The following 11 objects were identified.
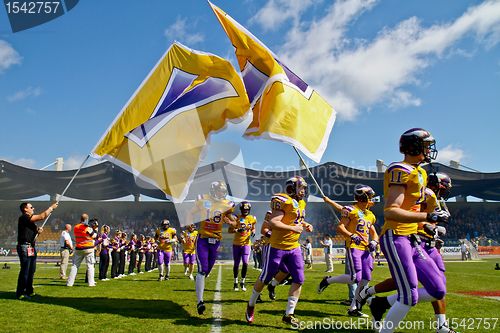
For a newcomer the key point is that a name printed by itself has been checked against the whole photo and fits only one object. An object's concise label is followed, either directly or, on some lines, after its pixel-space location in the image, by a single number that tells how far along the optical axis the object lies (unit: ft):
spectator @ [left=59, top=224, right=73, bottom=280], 54.19
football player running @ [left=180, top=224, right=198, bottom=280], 59.41
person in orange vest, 41.73
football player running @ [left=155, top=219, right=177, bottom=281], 54.70
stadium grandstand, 126.93
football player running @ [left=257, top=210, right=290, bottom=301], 29.14
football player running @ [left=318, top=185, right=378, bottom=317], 27.71
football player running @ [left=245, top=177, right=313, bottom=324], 22.59
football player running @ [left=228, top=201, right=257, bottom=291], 38.83
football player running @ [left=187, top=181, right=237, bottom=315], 26.78
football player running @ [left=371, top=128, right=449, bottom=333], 15.90
